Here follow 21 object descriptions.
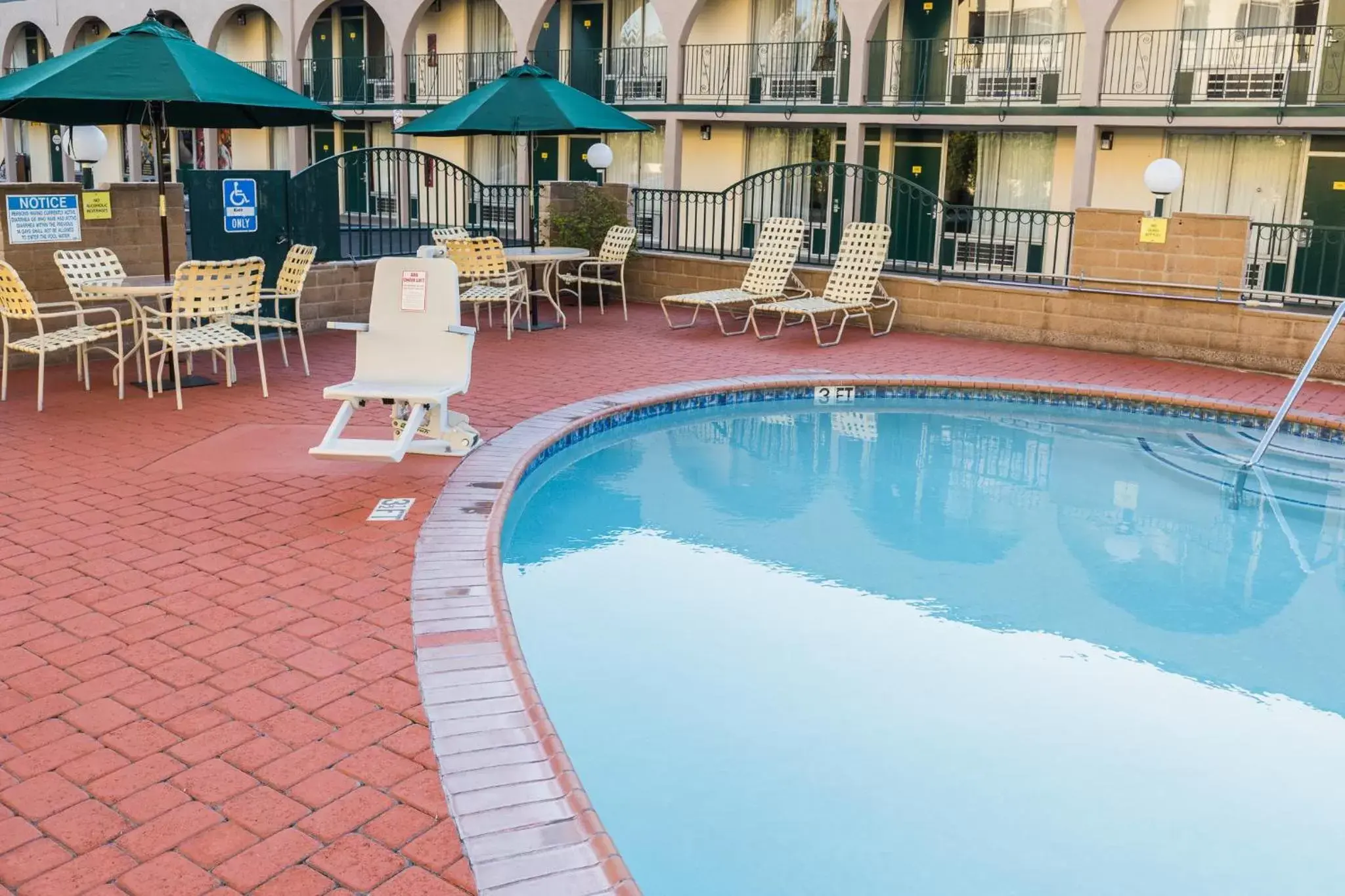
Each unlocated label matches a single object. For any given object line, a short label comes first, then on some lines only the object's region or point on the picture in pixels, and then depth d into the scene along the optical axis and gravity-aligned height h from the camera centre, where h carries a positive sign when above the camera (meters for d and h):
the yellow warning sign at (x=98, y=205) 9.34 +0.09
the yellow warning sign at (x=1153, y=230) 10.68 +0.13
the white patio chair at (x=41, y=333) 7.54 -0.77
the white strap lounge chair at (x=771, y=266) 12.32 -0.32
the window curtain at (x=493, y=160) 26.00 +1.47
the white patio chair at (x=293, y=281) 9.19 -0.47
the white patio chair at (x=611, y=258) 13.04 -0.31
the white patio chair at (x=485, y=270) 11.33 -0.42
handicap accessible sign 10.21 +0.12
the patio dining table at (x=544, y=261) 11.77 -0.33
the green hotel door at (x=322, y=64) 28.59 +3.77
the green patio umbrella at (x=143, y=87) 7.29 +0.82
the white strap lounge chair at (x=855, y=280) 11.59 -0.43
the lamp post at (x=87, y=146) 9.45 +0.55
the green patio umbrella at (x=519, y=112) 11.10 +1.08
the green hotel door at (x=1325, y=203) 16.69 +0.65
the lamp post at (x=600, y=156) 14.05 +0.87
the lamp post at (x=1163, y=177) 10.56 +0.60
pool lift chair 6.73 -0.66
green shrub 13.63 +0.09
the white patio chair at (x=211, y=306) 7.70 -0.57
